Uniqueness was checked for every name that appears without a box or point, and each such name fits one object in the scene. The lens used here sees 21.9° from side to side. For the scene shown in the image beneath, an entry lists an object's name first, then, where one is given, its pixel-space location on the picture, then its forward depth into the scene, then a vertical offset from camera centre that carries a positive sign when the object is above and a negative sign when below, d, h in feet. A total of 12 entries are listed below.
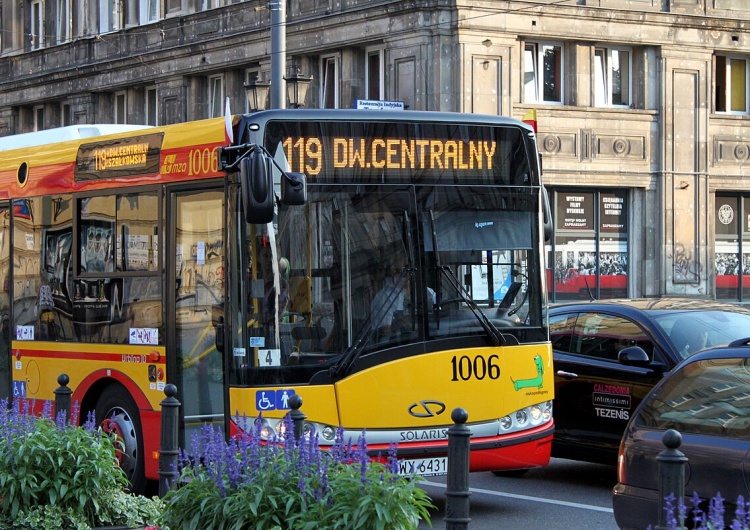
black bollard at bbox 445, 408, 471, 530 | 32.33 -3.80
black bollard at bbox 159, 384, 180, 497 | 40.90 -3.98
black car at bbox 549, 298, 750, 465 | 53.58 -2.97
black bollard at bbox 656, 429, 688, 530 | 27.91 -3.24
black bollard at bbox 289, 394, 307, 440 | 36.42 -3.09
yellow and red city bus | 44.92 -0.76
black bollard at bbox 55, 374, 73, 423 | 44.88 -3.30
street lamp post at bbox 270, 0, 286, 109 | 93.37 +9.58
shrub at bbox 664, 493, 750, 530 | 23.38 -3.32
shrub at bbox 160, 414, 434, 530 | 29.00 -3.70
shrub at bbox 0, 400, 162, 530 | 39.28 -4.64
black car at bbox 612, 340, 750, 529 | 31.19 -3.16
